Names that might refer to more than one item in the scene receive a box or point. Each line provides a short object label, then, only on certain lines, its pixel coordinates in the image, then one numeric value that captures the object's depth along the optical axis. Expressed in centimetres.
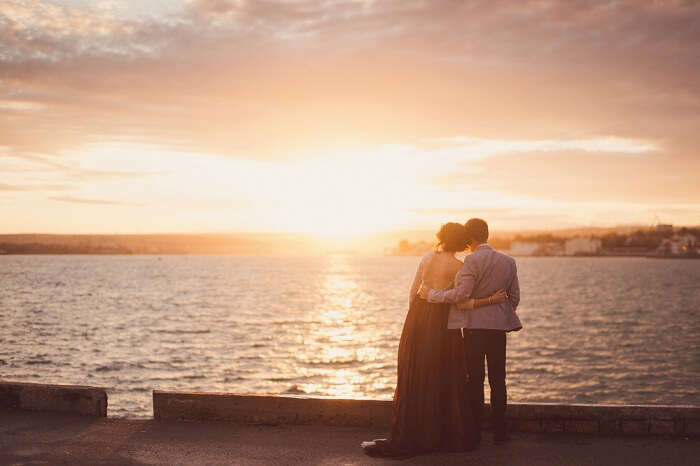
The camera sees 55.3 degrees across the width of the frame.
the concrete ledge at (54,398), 837
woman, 705
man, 722
